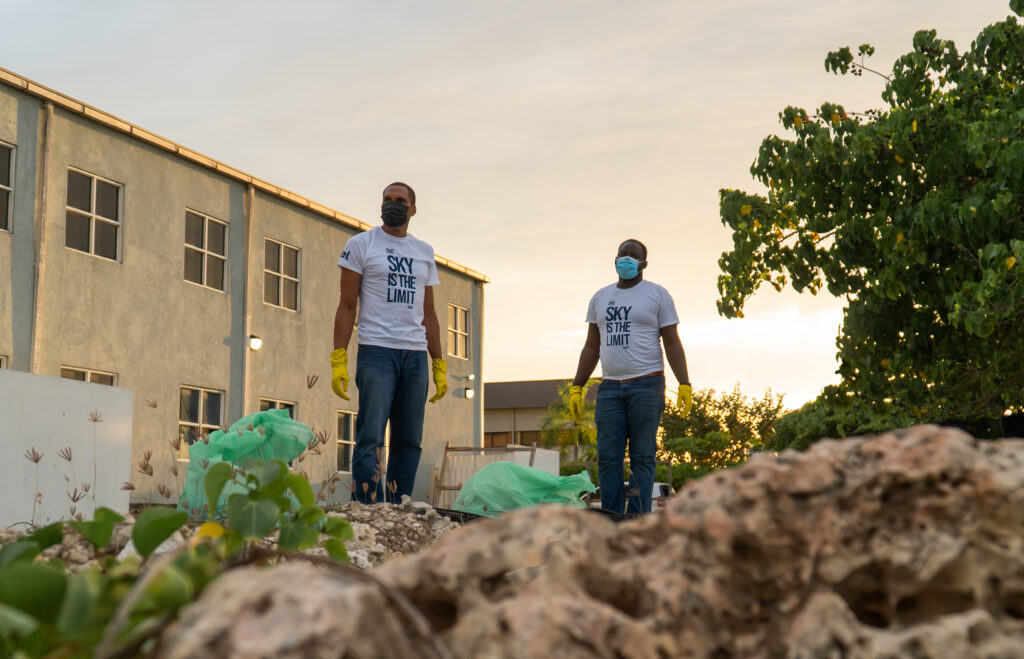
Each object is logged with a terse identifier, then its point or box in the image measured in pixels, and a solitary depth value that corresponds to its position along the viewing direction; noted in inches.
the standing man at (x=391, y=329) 236.5
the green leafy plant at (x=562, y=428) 1681.6
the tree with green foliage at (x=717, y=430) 1787.6
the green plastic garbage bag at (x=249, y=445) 213.2
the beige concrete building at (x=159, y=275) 571.8
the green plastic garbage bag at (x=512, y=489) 248.4
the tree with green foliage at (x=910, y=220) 396.2
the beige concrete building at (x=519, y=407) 2041.8
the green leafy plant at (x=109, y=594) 40.6
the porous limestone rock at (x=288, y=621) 36.1
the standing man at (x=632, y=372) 257.6
